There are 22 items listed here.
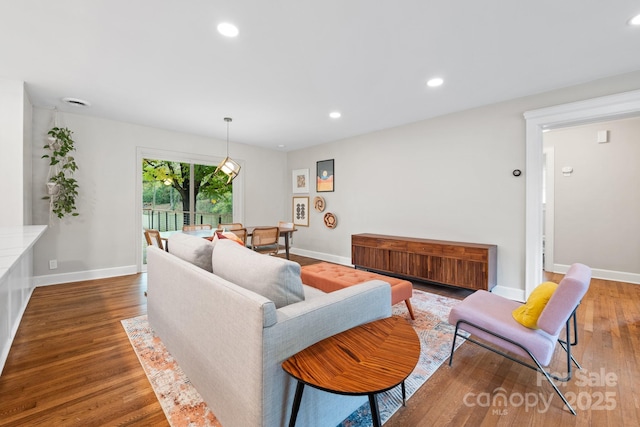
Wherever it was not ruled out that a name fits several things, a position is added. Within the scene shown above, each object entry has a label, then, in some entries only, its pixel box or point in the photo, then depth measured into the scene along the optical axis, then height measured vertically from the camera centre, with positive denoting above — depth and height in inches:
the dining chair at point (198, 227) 179.3 -10.4
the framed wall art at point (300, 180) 246.7 +28.8
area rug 60.5 -44.4
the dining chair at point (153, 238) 133.3 -12.8
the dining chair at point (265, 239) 170.4 -17.5
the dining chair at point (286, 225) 201.8 -10.5
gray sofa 44.2 -22.1
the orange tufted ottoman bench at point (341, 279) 104.8 -27.7
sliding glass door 194.2 +13.0
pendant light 163.8 +27.3
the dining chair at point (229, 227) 180.7 -10.1
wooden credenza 133.6 -26.4
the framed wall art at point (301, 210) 248.4 +1.2
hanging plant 146.3 +22.4
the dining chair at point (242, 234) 161.0 -13.0
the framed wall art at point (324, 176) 225.6 +30.0
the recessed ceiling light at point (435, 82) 114.8 +55.5
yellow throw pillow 69.3 -24.4
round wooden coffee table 36.8 -23.0
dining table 153.9 -12.8
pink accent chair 63.1 -29.4
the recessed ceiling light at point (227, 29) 80.8 +55.1
